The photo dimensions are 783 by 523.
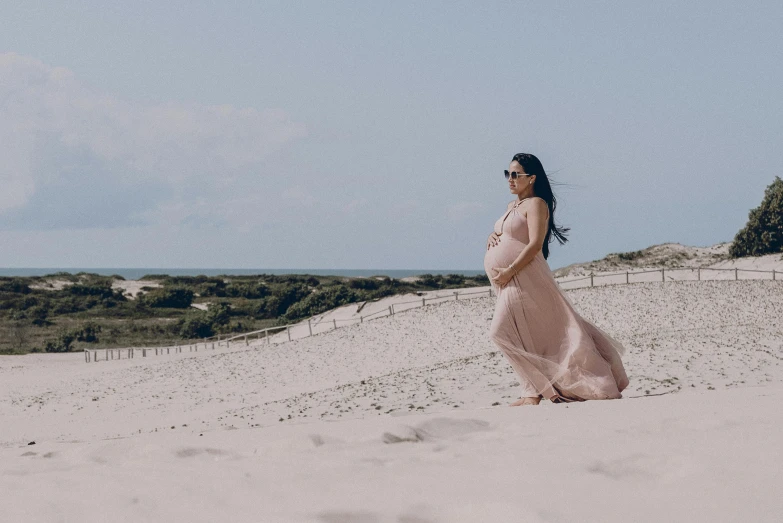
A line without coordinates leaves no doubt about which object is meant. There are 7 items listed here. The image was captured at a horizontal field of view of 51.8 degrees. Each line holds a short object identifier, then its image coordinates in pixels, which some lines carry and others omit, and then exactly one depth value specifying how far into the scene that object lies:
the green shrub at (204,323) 49.16
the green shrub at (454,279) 73.14
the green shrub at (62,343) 43.25
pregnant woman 7.86
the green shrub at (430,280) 70.95
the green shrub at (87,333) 45.67
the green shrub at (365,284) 69.25
